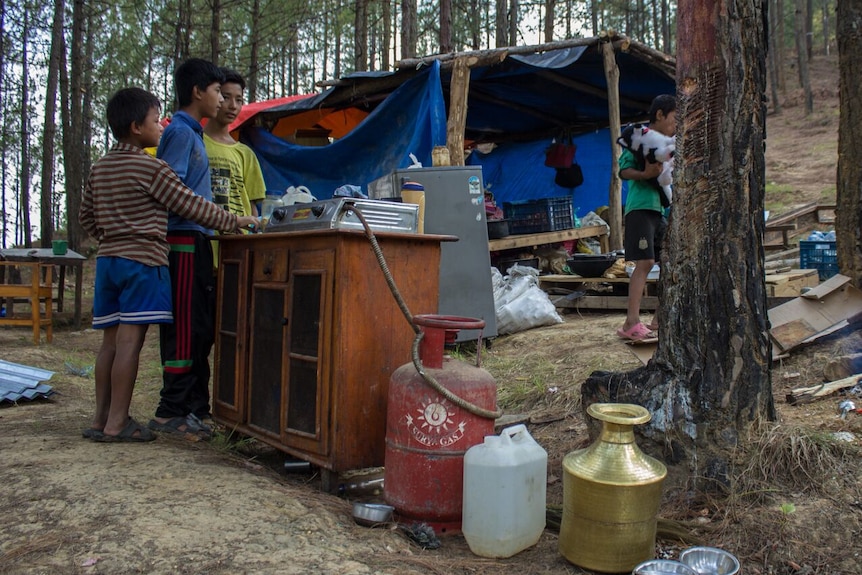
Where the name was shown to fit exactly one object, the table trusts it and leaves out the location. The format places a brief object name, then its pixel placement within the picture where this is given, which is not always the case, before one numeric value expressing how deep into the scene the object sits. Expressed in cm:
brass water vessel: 229
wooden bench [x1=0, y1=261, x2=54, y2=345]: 754
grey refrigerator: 562
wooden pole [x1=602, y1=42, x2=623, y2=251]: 812
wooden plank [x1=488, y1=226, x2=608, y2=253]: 769
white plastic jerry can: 246
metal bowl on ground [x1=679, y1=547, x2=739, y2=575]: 223
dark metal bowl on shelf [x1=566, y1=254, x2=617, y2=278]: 708
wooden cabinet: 288
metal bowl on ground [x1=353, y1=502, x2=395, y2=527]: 261
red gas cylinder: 263
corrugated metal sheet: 462
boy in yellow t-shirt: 400
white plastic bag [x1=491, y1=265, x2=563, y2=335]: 627
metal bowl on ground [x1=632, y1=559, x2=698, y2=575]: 214
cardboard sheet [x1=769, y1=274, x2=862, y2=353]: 412
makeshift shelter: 779
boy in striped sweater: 338
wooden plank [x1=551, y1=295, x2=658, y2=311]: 677
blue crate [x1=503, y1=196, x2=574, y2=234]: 835
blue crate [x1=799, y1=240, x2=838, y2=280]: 716
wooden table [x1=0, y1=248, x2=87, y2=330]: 888
